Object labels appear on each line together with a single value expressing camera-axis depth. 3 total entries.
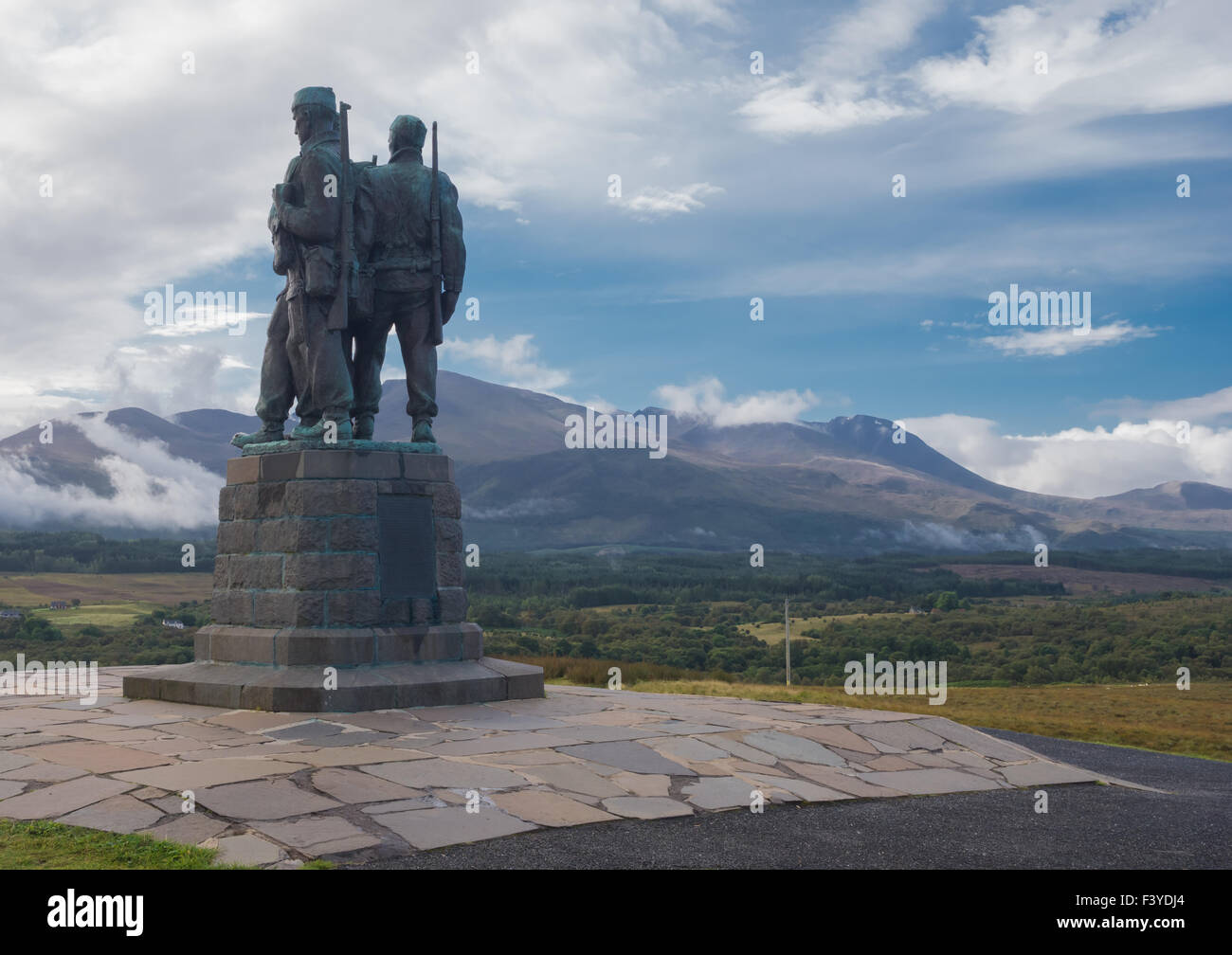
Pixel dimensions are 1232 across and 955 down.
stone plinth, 10.39
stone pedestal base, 9.85
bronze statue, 11.45
